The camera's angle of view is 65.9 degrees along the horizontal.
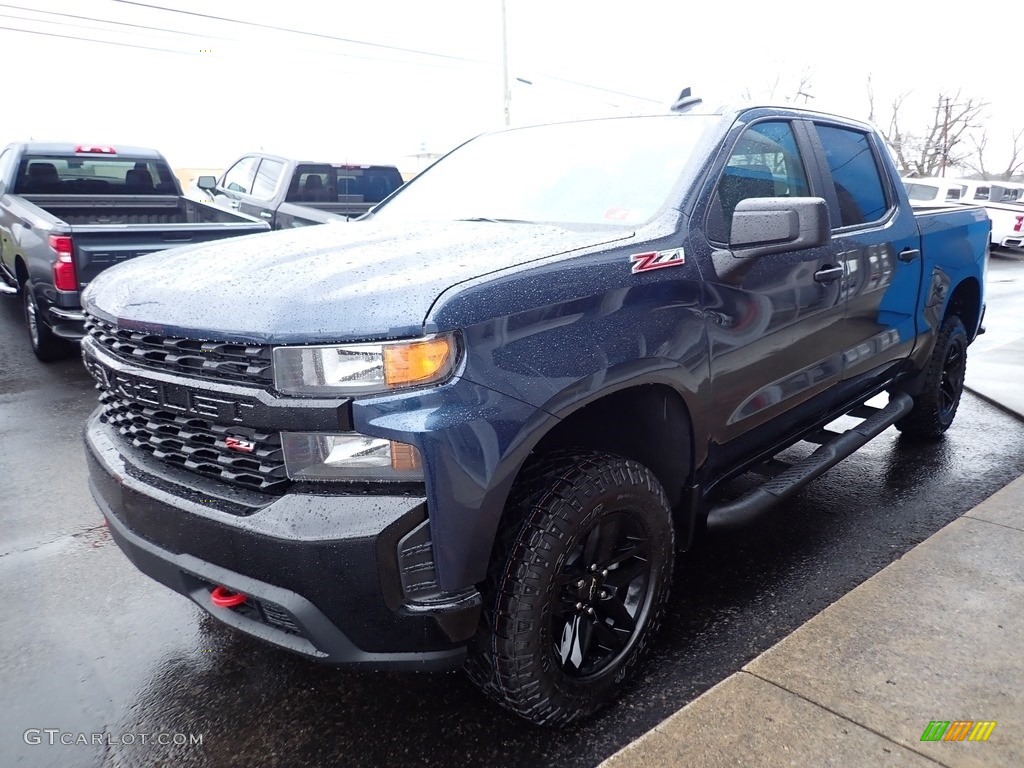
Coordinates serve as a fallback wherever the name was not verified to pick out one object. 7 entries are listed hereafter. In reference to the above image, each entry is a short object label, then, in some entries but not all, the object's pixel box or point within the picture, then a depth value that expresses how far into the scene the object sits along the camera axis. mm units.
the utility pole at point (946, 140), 43844
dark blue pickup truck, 1866
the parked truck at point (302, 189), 9227
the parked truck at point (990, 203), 17656
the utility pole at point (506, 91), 25812
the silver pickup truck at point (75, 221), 5625
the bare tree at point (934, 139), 44406
